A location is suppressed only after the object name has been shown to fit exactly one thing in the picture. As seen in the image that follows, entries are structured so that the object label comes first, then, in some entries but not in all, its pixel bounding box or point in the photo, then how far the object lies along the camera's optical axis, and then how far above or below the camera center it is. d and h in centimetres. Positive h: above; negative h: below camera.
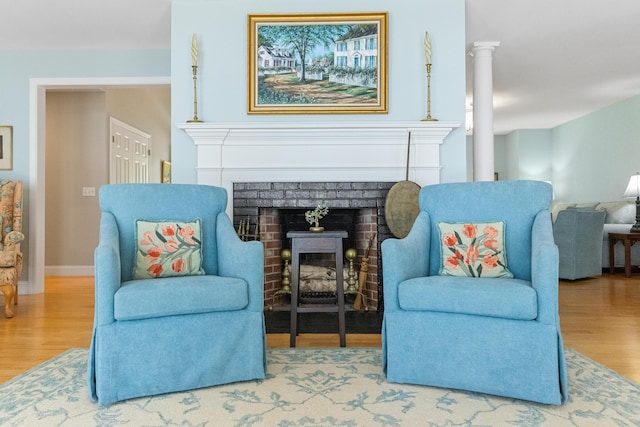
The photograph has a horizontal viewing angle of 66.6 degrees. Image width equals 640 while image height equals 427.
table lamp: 596 +27
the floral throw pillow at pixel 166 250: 239 -19
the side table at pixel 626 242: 562 -38
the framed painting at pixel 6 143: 500 +70
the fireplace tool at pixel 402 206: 367 +3
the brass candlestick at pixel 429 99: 366 +84
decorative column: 438 +83
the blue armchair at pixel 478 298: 196 -37
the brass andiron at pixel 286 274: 395 -52
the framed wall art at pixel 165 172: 826 +67
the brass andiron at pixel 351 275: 392 -52
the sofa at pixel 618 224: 605 -19
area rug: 181 -78
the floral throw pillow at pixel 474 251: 237 -20
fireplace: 371 +39
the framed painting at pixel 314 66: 373 +112
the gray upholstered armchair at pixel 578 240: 530 -33
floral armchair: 387 -22
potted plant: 313 -2
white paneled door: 635 +82
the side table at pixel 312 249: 286 -23
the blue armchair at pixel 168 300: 200 -38
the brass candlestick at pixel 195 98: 371 +87
